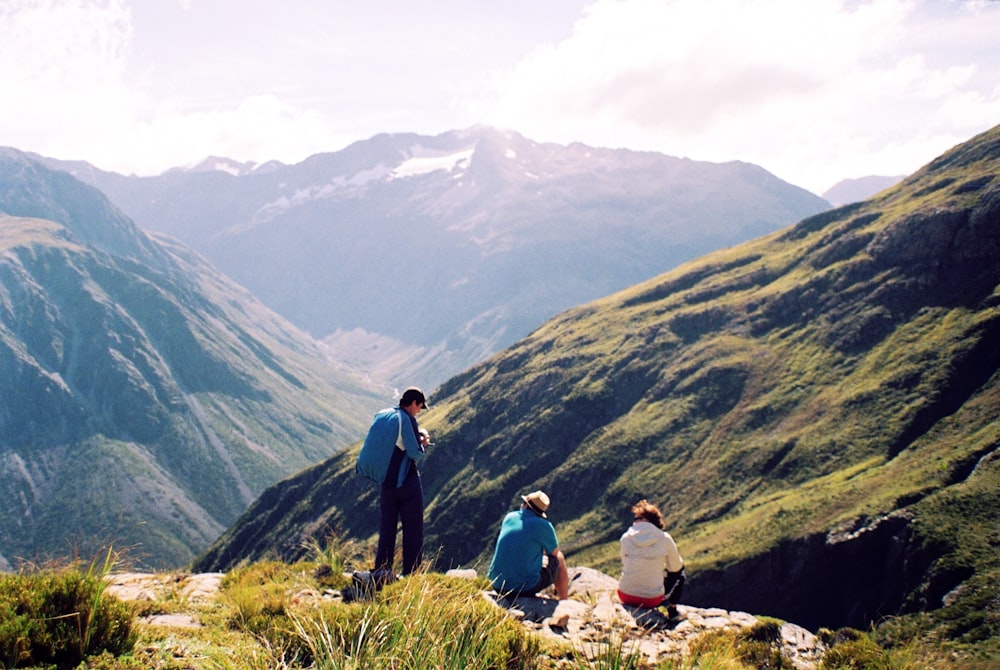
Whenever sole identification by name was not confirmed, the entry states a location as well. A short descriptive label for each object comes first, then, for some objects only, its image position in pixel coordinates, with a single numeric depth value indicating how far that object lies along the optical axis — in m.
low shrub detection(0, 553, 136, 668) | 7.29
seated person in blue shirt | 14.23
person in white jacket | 14.49
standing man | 13.52
